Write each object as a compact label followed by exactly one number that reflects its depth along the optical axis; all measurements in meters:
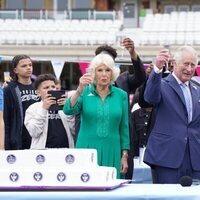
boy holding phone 12.12
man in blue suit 10.12
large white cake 7.89
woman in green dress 10.63
